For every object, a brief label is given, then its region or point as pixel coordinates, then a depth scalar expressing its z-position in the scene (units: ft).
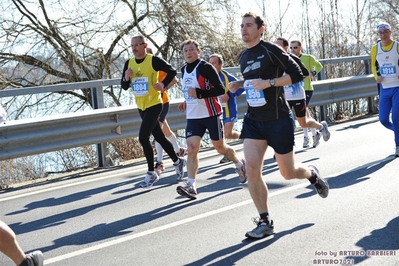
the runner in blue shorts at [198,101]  27.66
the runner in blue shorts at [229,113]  35.81
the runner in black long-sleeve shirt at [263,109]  20.93
